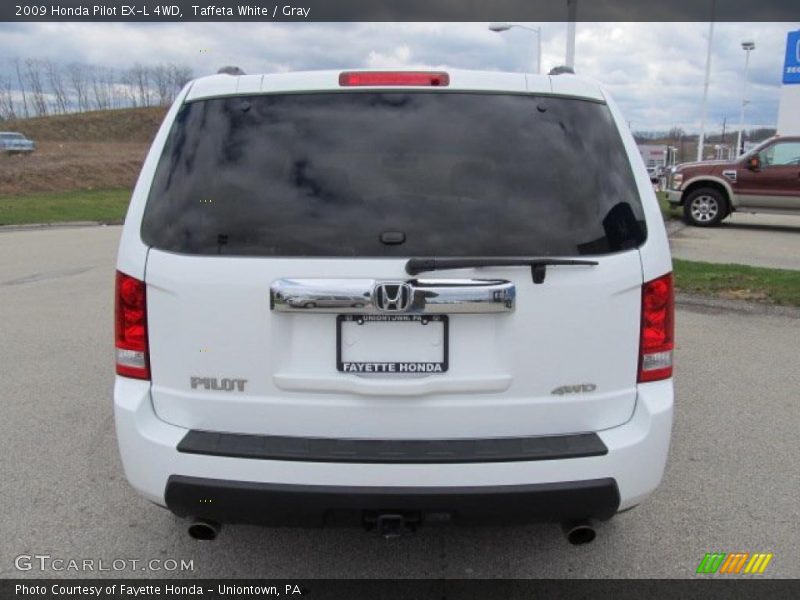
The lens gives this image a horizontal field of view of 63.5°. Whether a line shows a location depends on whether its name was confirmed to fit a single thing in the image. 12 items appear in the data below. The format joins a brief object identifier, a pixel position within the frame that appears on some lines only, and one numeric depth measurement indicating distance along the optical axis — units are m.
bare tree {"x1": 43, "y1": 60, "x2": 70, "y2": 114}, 97.02
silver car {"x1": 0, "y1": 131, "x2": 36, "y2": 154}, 45.92
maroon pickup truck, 14.77
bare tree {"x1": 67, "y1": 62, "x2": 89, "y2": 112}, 99.56
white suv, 2.22
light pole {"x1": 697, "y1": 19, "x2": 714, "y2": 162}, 29.30
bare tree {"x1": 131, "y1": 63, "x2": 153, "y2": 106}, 97.79
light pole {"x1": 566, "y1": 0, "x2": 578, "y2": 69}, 13.33
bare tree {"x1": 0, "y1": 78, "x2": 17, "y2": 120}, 86.18
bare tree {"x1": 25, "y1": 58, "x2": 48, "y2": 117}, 95.26
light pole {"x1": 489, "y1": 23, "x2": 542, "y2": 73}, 16.70
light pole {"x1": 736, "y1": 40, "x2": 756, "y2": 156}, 35.81
